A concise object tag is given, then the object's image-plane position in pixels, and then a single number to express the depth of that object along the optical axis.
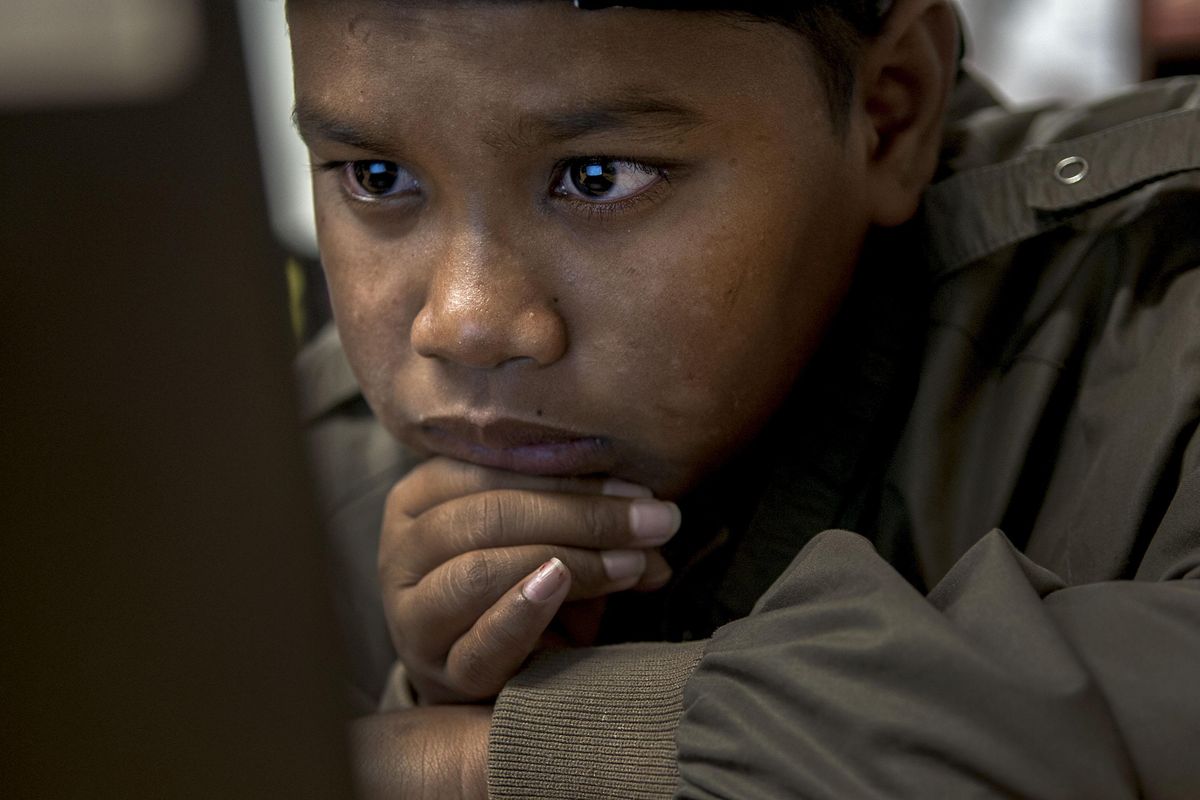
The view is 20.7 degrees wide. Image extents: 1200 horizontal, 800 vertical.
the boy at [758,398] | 0.78
